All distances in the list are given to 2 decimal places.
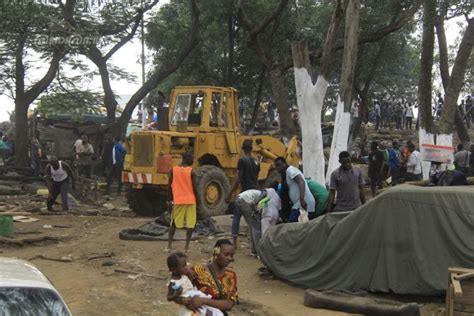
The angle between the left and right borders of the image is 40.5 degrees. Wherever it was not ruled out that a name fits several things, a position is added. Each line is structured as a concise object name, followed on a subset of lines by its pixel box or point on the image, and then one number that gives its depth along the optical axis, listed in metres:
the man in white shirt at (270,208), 9.47
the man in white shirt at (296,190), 9.15
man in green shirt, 9.61
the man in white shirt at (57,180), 13.64
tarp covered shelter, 7.48
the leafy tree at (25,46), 12.95
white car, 3.75
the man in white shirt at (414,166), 15.75
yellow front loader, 13.77
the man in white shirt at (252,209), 9.67
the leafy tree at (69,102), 23.16
